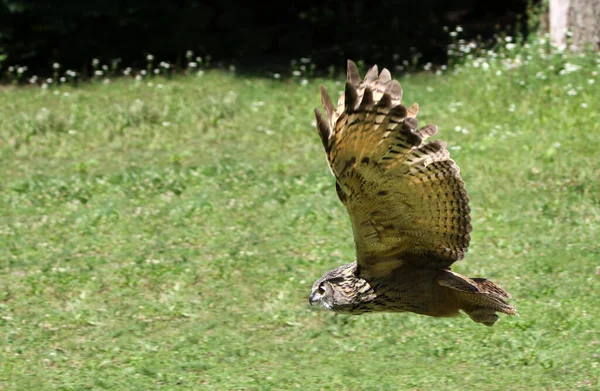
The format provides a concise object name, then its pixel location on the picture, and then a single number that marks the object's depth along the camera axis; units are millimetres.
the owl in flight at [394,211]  8820
